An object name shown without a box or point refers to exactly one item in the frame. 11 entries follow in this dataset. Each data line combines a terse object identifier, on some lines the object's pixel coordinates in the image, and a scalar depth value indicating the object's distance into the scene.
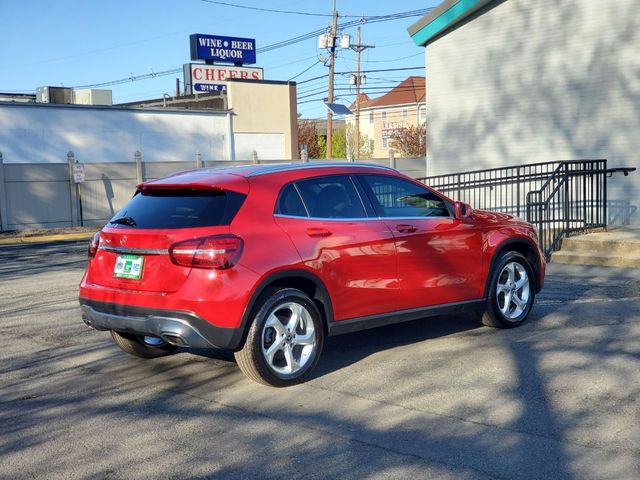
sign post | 25.19
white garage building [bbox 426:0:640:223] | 15.55
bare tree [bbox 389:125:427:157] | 64.56
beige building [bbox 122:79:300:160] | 43.44
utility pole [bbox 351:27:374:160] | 61.47
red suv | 5.88
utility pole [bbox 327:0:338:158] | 49.75
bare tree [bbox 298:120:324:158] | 72.43
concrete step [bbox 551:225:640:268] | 12.33
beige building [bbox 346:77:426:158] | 83.12
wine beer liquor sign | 50.81
